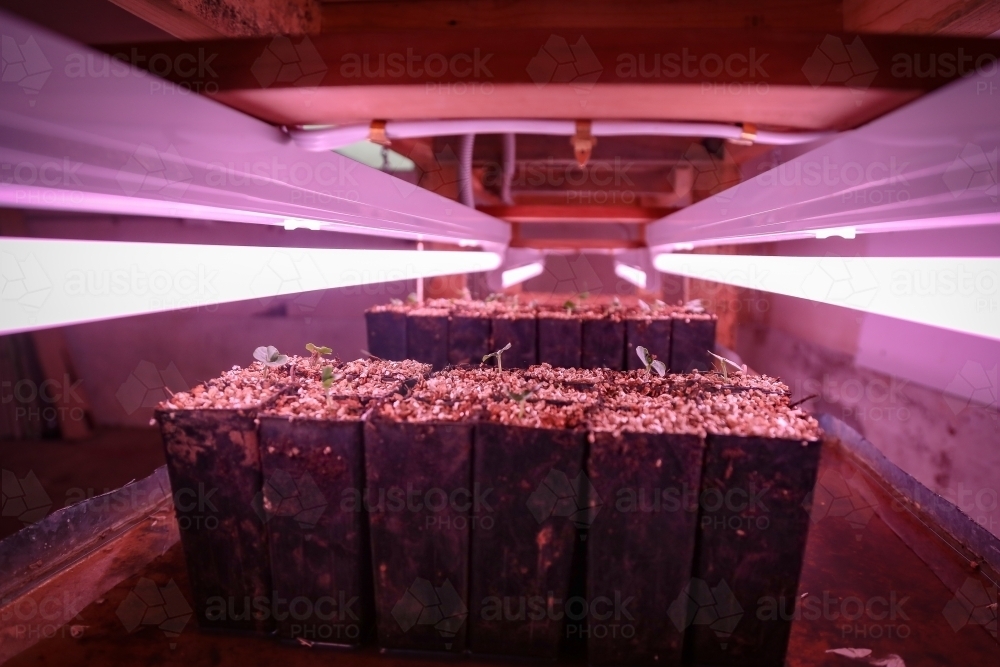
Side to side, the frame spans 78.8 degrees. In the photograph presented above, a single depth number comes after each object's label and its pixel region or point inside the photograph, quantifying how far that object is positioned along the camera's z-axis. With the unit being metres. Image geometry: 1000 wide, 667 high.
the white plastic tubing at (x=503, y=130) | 0.33
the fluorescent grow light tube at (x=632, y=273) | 1.20
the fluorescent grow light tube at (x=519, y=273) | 1.18
